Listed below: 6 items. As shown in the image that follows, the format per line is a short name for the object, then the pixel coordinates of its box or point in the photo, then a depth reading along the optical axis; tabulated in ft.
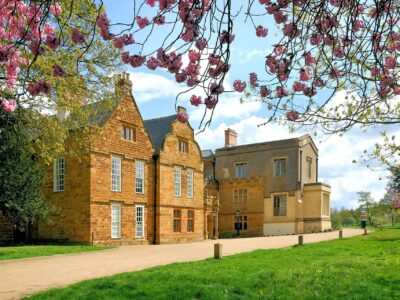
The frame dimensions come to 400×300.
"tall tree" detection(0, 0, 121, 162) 50.44
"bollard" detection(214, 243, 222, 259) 56.09
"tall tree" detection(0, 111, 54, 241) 77.05
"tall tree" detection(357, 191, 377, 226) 241.76
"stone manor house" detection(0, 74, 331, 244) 90.27
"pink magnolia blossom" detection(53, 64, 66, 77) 17.61
